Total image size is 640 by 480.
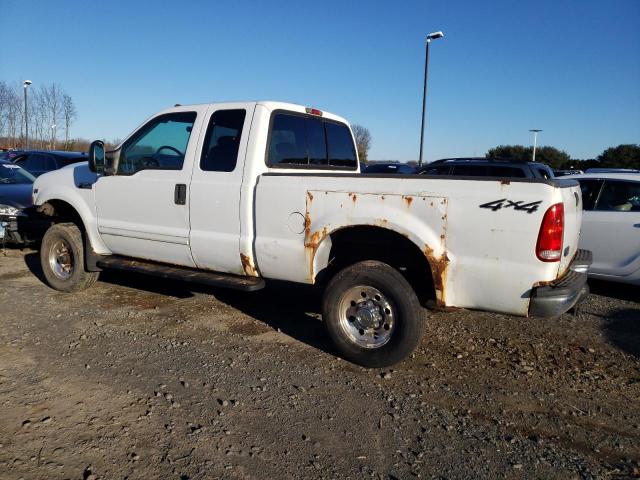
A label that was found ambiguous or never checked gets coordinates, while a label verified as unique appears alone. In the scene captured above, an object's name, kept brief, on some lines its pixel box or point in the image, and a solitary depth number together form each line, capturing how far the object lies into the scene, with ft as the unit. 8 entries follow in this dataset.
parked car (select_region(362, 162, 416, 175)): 56.98
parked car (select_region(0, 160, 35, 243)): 25.46
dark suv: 28.86
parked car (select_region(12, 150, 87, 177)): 37.78
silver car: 20.34
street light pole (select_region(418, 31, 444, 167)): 56.90
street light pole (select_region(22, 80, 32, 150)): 93.15
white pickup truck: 12.00
